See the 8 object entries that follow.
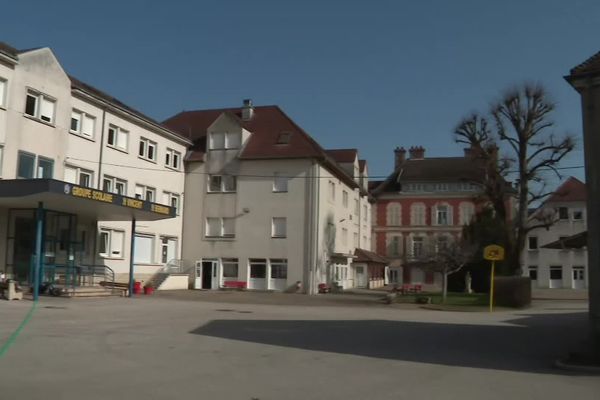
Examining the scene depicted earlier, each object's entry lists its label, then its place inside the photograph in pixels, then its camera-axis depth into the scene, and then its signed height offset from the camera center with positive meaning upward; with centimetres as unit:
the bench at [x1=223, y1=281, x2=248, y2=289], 4162 -52
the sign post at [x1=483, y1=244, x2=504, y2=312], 3027 +135
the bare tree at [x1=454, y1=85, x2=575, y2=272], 3725 +766
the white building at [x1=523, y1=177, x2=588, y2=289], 6494 +280
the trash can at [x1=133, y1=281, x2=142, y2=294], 3303 -69
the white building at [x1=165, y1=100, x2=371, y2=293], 4134 +467
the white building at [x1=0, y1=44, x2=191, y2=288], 2691 +521
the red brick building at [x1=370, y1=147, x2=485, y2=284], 6575 +725
